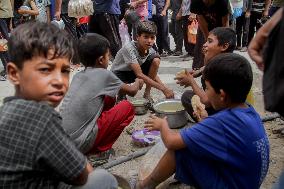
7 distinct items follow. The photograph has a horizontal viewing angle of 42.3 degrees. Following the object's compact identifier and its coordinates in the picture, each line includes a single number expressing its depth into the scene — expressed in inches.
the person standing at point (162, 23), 296.2
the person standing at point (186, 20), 282.2
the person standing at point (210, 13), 163.3
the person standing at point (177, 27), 297.0
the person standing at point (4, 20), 235.5
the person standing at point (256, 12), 295.7
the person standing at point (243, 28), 299.6
